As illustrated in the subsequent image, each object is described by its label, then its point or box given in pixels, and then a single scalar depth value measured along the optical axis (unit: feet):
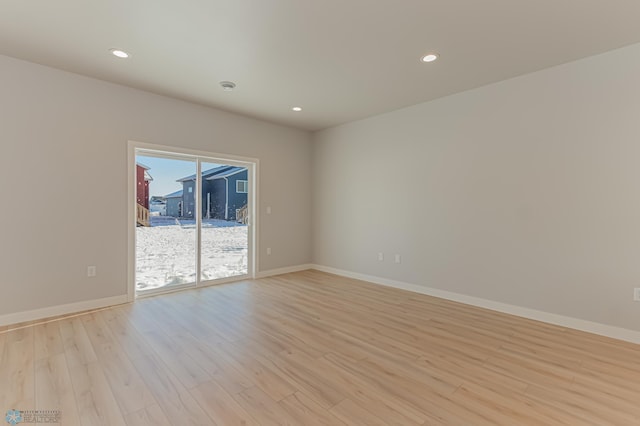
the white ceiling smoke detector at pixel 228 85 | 11.89
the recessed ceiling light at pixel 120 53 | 9.49
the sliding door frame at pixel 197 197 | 12.65
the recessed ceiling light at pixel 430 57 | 9.66
